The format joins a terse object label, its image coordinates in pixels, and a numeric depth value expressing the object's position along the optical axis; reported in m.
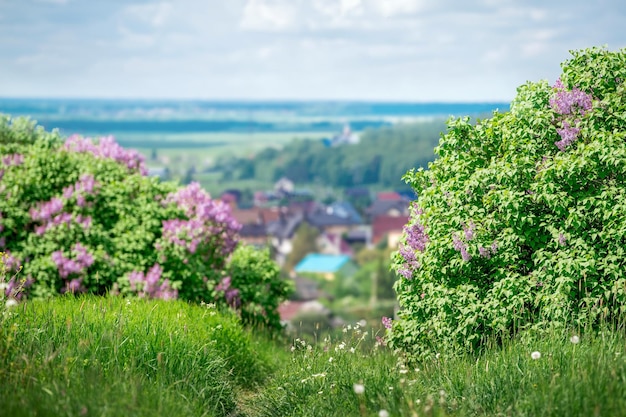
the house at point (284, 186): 156.12
